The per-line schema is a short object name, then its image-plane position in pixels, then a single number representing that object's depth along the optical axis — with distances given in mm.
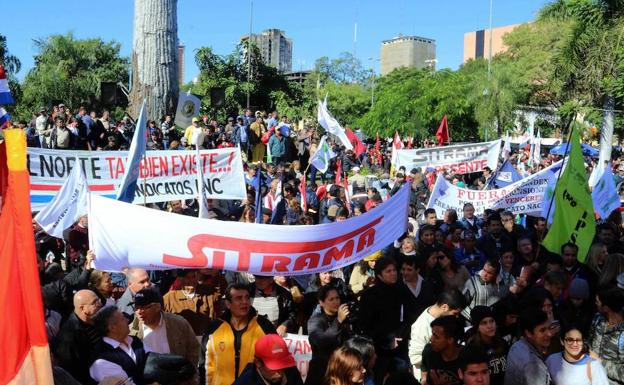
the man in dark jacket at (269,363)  4094
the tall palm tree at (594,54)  21000
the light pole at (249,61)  29166
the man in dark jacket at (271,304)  6344
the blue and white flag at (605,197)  11305
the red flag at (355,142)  19730
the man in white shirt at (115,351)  4410
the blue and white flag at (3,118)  8813
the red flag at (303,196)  12616
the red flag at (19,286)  2623
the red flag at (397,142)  21527
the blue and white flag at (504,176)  15919
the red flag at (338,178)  15145
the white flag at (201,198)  7844
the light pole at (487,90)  41062
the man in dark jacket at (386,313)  6020
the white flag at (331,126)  18497
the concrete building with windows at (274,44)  166250
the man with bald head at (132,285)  5816
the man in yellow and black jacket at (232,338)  5012
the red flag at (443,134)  22775
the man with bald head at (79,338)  4590
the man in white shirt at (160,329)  5082
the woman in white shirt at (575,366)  4801
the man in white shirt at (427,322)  5516
